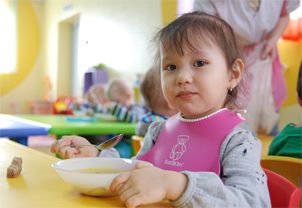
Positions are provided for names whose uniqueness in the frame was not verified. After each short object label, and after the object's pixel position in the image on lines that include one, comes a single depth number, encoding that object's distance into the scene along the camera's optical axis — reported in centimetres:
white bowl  56
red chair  65
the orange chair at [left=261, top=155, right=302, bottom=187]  95
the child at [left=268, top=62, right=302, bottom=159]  121
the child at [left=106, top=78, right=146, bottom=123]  263
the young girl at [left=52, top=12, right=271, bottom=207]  56
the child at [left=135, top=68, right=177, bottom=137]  184
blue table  169
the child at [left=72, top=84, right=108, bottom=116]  360
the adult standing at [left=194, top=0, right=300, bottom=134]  158
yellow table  55
